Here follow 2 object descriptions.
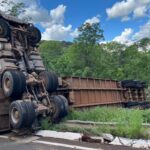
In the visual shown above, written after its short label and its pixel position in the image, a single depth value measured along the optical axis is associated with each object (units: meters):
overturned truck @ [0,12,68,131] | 9.06
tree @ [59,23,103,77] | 28.22
